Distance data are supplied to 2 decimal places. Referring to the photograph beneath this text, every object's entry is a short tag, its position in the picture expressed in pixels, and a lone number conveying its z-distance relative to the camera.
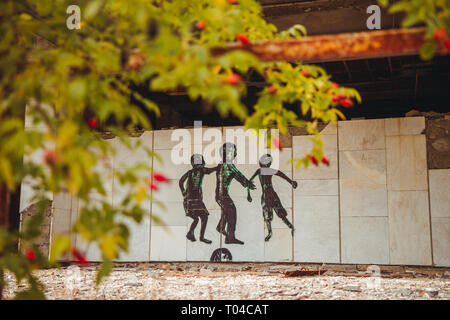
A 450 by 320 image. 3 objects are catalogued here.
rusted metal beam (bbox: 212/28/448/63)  2.49
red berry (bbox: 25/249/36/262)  2.51
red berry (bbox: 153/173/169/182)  2.43
